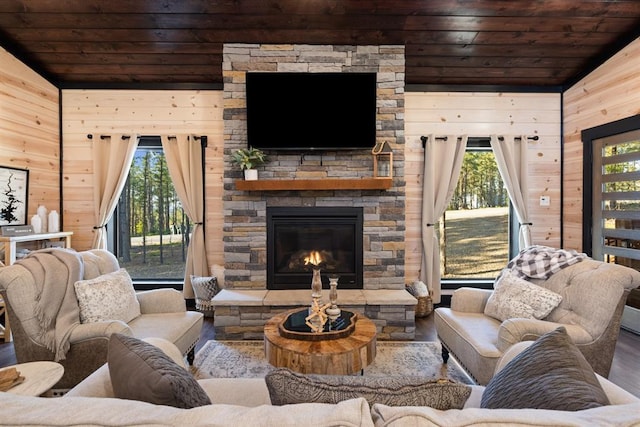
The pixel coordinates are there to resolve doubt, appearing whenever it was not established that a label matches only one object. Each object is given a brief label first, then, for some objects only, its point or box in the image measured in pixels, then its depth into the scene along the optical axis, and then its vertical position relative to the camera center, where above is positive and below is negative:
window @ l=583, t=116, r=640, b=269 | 3.58 +0.18
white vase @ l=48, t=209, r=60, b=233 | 4.02 -0.15
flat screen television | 3.72 +1.03
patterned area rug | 2.74 -1.29
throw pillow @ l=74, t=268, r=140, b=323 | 2.39 -0.64
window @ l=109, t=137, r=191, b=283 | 4.61 -0.23
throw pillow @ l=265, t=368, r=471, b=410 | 0.92 -0.49
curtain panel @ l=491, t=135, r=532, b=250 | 4.37 +0.48
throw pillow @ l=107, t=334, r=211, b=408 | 1.00 -0.51
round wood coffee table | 1.99 -0.84
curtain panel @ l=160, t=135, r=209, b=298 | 4.32 +0.29
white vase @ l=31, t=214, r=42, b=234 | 3.82 -0.16
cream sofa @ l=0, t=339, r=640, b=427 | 0.71 -0.43
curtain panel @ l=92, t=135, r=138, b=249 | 4.31 +0.46
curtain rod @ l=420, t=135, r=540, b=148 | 4.37 +0.89
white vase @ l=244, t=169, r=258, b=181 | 3.70 +0.36
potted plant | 3.68 +0.54
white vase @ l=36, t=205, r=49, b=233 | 3.96 -0.08
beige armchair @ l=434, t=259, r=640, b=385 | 2.08 -0.72
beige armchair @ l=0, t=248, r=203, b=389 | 2.14 -0.73
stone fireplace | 3.79 +0.21
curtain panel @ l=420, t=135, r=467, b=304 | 4.33 +0.26
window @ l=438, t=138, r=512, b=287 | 4.65 -0.22
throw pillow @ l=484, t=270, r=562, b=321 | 2.35 -0.64
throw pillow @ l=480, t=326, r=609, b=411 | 0.95 -0.51
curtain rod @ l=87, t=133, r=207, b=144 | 4.34 +0.90
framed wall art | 3.63 +0.15
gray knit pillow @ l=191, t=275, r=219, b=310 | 4.01 -0.94
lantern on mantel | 3.75 +0.53
